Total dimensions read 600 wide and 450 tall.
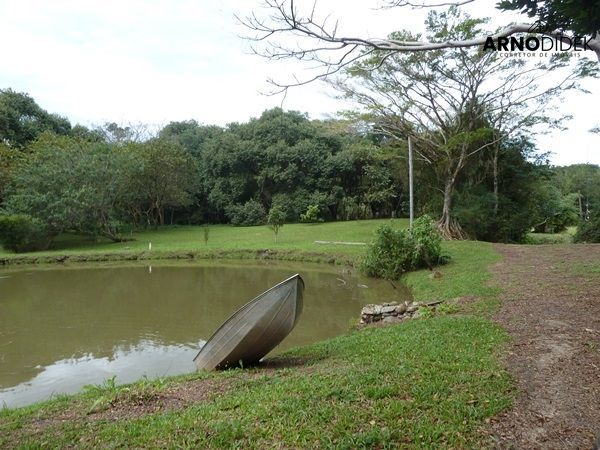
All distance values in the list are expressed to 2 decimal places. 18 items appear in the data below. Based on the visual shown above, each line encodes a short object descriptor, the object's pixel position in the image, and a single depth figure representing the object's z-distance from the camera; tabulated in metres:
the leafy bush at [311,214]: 30.53
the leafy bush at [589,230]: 18.91
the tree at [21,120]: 28.95
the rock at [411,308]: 8.39
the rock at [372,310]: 8.51
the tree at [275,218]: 23.14
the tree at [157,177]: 29.17
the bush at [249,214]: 32.94
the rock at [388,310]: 8.43
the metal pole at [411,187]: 18.67
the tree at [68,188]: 23.34
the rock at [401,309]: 8.40
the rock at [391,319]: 8.15
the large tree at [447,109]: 17.92
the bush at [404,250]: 13.70
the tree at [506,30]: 2.90
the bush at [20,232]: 21.73
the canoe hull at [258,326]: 5.25
